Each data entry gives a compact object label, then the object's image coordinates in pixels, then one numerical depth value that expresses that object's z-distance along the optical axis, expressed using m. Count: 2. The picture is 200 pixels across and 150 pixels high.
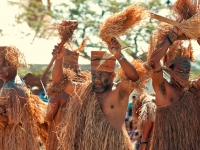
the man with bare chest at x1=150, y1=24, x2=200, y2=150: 7.96
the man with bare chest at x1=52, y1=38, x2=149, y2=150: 7.67
